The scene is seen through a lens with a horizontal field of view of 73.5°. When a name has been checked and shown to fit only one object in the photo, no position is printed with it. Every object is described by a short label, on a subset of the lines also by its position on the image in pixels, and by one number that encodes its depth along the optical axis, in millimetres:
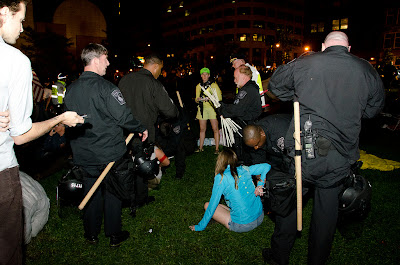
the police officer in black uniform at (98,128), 3004
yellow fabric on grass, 5965
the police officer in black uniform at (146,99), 4211
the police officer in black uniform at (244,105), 4344
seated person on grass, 3365
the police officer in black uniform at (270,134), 3369
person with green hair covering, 7021
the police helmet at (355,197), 2537
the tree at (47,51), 23406
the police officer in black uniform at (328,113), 2340
